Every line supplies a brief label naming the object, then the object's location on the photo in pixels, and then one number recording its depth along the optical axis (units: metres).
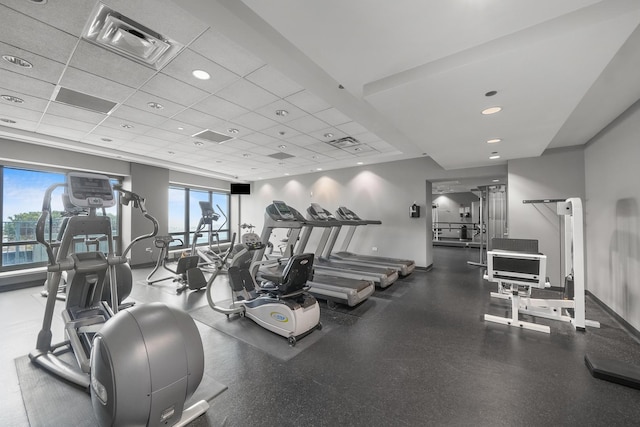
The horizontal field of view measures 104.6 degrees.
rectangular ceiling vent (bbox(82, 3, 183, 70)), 2.05
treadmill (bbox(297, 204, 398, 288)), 4.75
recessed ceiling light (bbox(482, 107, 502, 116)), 2.92
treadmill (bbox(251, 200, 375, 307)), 3.73
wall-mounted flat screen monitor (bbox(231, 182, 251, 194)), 10.30
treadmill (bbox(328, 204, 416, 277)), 5.94
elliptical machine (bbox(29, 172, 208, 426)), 1.39
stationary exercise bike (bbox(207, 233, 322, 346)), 2.96
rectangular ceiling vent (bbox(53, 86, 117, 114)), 3.29
